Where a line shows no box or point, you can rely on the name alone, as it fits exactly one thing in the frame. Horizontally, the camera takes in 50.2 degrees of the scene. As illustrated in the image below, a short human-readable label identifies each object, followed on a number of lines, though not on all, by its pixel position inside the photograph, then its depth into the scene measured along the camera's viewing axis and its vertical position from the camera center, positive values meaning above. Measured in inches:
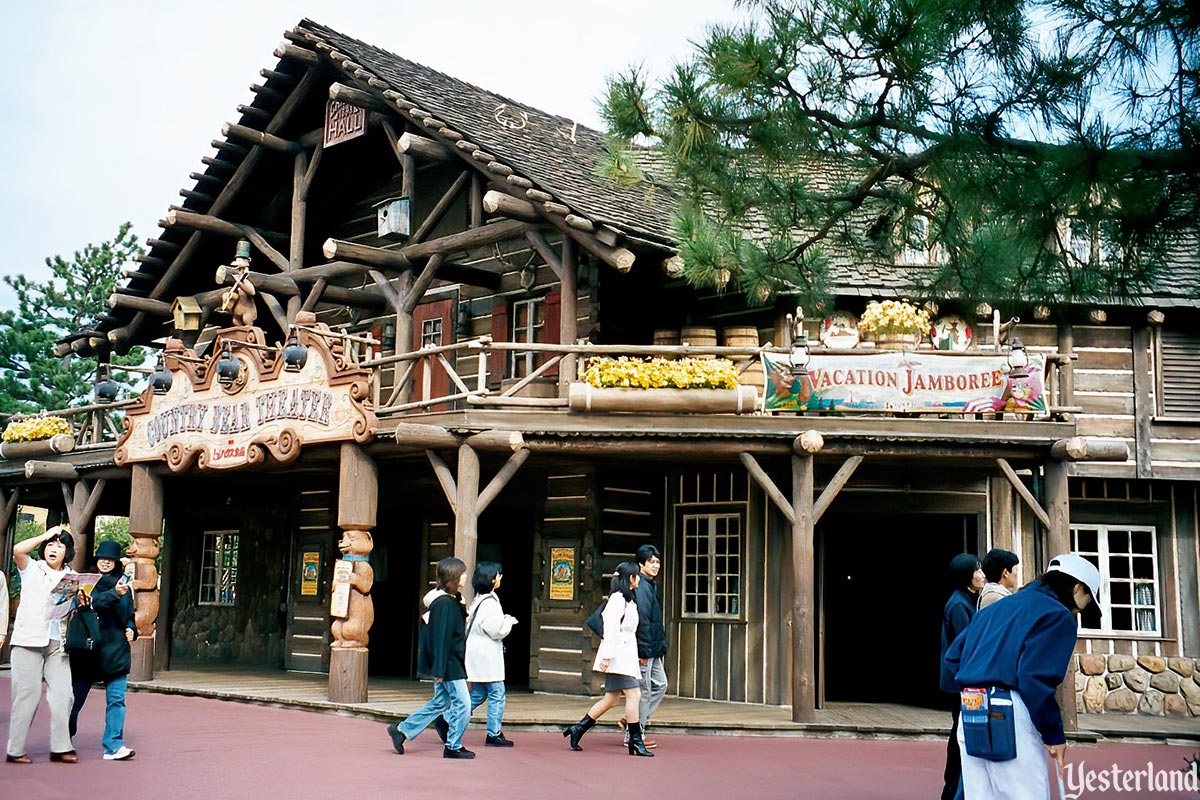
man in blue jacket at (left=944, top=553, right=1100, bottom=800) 217.6 -14.1
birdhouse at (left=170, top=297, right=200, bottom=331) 761.0 +152.2
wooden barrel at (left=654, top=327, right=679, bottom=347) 625.6 +116.1
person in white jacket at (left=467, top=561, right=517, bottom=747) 429.1 -18.6
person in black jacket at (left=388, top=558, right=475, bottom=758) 412.5 -28.7
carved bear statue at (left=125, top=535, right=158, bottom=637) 649.0 -11.1
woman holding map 368.2 -25.7
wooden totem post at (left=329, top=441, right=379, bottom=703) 554.9 -3.9
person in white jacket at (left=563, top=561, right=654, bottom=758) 425.1 -24.9
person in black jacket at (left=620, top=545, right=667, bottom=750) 442.3 -18.9
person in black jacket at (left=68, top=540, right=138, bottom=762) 383.9 -25.4
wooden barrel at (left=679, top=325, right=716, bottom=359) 600.7 +112.1
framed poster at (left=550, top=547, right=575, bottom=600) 649.0 +1.0
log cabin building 553.3 +59.5
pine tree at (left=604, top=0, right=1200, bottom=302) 269.4 +104.4
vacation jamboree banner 548.1 +83.5
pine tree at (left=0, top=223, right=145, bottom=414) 1565.0 +299.3
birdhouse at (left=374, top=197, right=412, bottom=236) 662.5 +182.5
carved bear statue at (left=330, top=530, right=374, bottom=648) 559.2 -11.0
